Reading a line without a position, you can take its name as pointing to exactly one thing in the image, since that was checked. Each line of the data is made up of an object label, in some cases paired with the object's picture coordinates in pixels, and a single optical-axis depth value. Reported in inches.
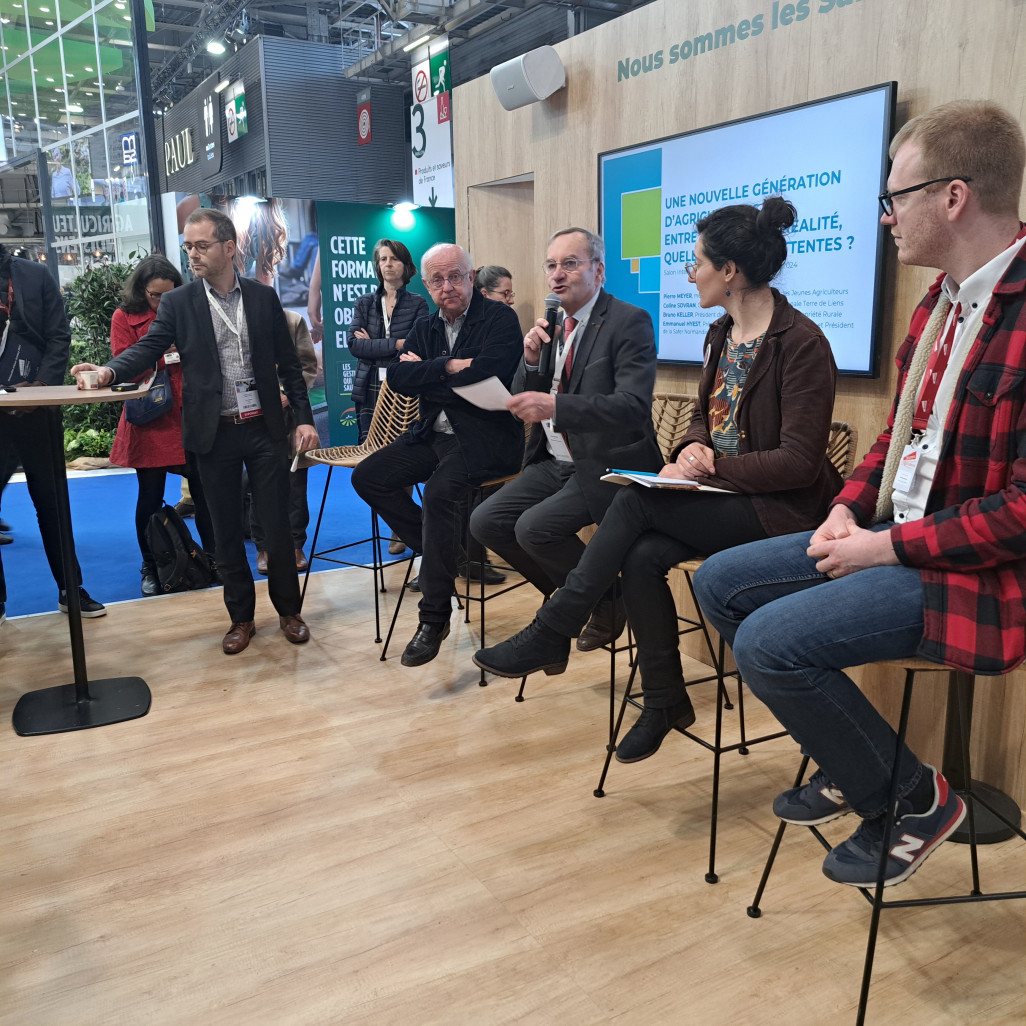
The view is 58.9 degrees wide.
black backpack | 176.2
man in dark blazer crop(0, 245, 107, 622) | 147.1
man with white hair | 132.2
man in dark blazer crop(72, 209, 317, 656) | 137.2
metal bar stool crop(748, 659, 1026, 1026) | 62.9
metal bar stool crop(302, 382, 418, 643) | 154.1
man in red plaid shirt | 59.8
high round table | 114.7
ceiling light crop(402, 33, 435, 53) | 418.0
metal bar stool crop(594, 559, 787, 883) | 83.1
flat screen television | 108.4
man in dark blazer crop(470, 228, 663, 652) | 108.0
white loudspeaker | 157.6
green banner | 324.2
